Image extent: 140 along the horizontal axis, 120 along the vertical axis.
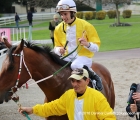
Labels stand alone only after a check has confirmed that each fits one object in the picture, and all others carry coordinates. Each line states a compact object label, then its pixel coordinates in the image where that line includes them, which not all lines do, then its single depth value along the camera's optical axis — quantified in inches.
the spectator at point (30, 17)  1344.2
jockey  193.6
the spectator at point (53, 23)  613.6
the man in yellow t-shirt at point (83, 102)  140.9
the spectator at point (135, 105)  141.2
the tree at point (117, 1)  1281.3
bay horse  172.7
